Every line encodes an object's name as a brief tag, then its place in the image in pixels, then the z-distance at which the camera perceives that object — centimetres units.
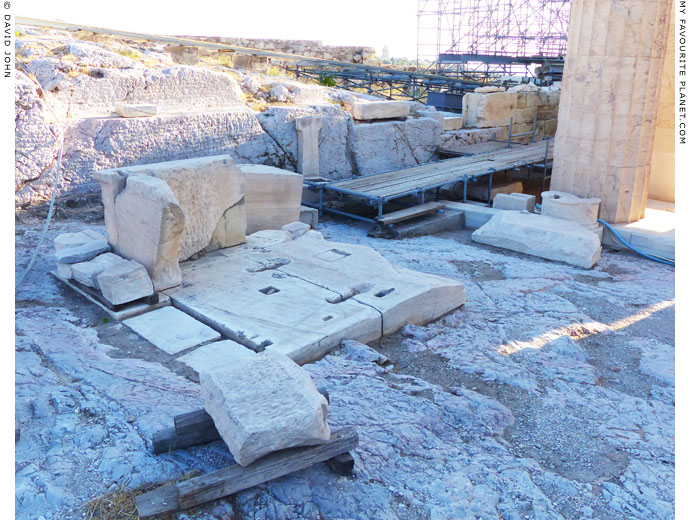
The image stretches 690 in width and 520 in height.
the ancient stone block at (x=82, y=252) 505
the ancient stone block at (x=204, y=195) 511
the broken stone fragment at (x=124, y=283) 462
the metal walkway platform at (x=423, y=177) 775
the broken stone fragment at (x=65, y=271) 505
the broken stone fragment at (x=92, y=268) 483
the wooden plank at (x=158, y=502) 231
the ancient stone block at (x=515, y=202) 804
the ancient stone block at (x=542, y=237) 668
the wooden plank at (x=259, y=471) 237
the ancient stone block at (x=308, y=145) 841
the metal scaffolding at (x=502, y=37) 1894
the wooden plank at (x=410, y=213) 749
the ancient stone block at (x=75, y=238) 526
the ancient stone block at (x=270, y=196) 639
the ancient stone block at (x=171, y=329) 423
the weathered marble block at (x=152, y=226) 461
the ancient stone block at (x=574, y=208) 739
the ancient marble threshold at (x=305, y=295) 432
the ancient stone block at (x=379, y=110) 924
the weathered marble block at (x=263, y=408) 251
